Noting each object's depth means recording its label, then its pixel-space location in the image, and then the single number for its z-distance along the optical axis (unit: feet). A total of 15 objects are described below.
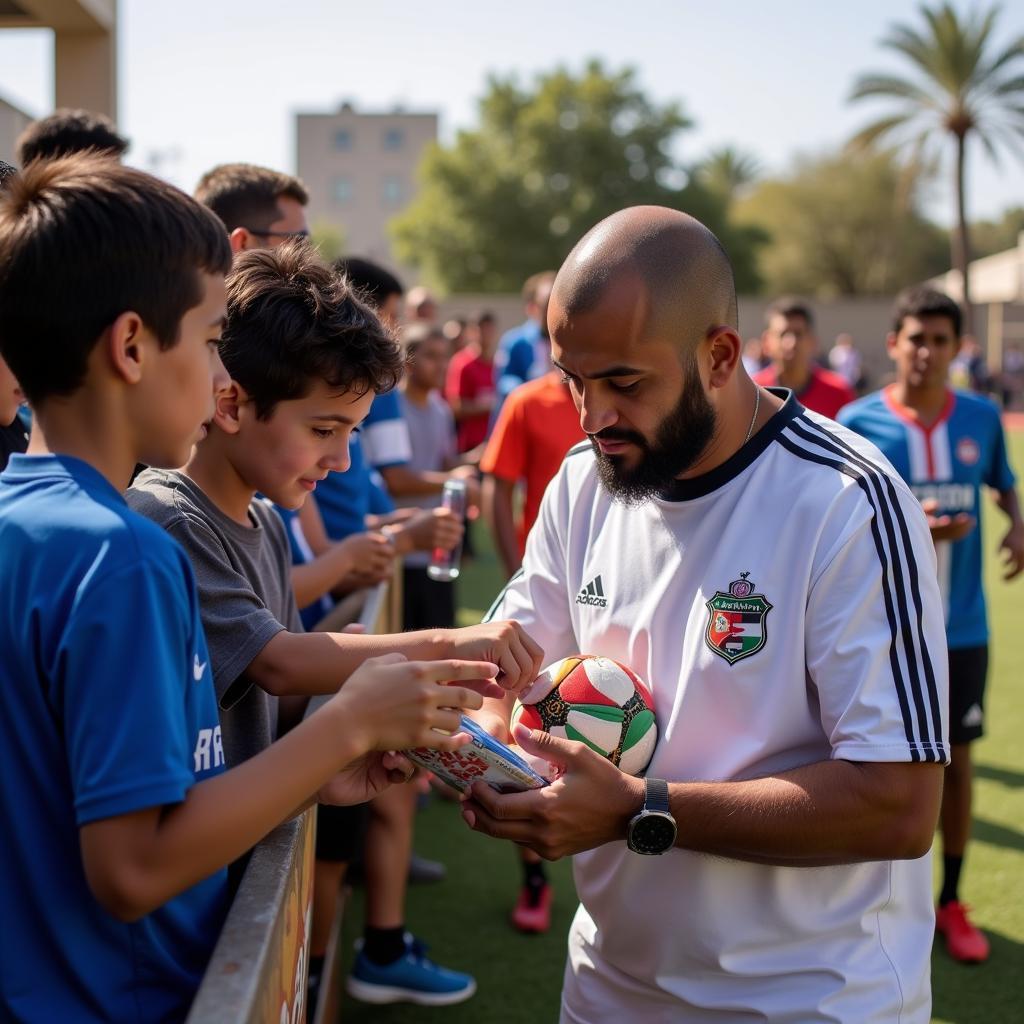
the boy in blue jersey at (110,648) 4.99
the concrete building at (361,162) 288.92
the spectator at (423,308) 39.04
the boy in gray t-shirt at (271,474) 7.75
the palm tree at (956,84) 137.59
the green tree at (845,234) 223.71
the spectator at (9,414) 8.89
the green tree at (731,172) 261.85
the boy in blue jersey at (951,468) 17.24
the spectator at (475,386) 42.55
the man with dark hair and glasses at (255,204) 13.56
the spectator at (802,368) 24.44
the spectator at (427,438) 22.26
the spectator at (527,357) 28.66
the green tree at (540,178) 181.68
